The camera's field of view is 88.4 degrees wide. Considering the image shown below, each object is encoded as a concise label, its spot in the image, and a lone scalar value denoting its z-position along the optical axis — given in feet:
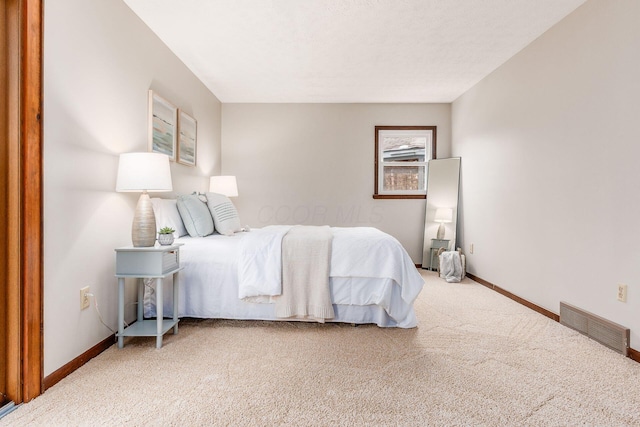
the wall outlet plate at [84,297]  6.37
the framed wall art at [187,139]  11.23
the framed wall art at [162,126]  9.14
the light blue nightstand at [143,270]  6.91
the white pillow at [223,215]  10.14
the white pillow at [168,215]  8.82
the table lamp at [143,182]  6.98
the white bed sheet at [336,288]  8.12
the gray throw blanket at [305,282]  8.12
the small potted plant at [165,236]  7.43
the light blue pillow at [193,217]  9.48
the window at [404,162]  16.16
